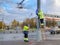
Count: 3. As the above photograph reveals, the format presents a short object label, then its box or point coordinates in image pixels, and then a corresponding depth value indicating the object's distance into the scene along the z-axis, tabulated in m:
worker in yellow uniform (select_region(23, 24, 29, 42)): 4.32
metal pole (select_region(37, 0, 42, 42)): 4.66
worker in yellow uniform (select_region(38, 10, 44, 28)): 4.18
